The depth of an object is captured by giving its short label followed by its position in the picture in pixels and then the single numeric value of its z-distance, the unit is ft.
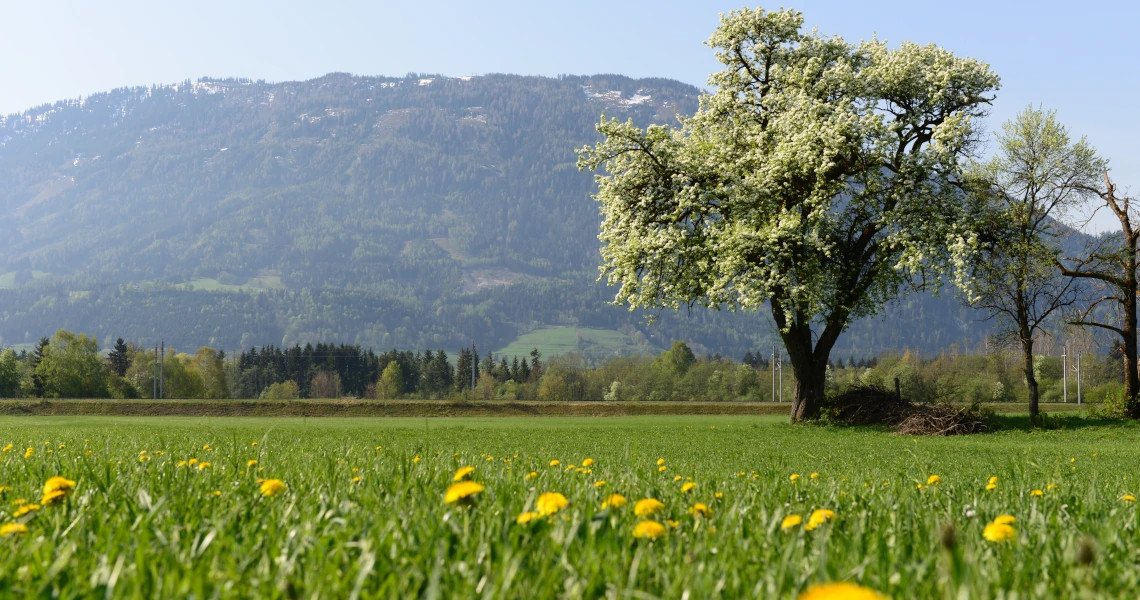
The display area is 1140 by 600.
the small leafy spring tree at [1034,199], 107.65
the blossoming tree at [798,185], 91.25
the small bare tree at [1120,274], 113.70
